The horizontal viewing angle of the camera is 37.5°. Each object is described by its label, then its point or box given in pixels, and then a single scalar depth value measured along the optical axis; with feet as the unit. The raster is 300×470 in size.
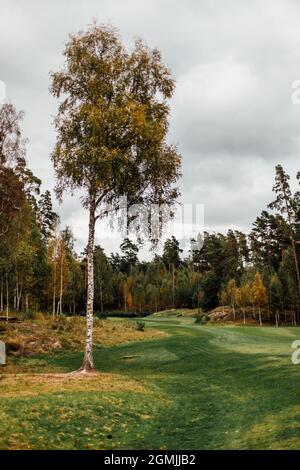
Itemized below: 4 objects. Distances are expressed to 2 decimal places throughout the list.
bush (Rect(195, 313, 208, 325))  205.73
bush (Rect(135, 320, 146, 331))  116.26
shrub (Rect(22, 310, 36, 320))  113.80
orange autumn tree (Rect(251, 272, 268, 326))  221.46
